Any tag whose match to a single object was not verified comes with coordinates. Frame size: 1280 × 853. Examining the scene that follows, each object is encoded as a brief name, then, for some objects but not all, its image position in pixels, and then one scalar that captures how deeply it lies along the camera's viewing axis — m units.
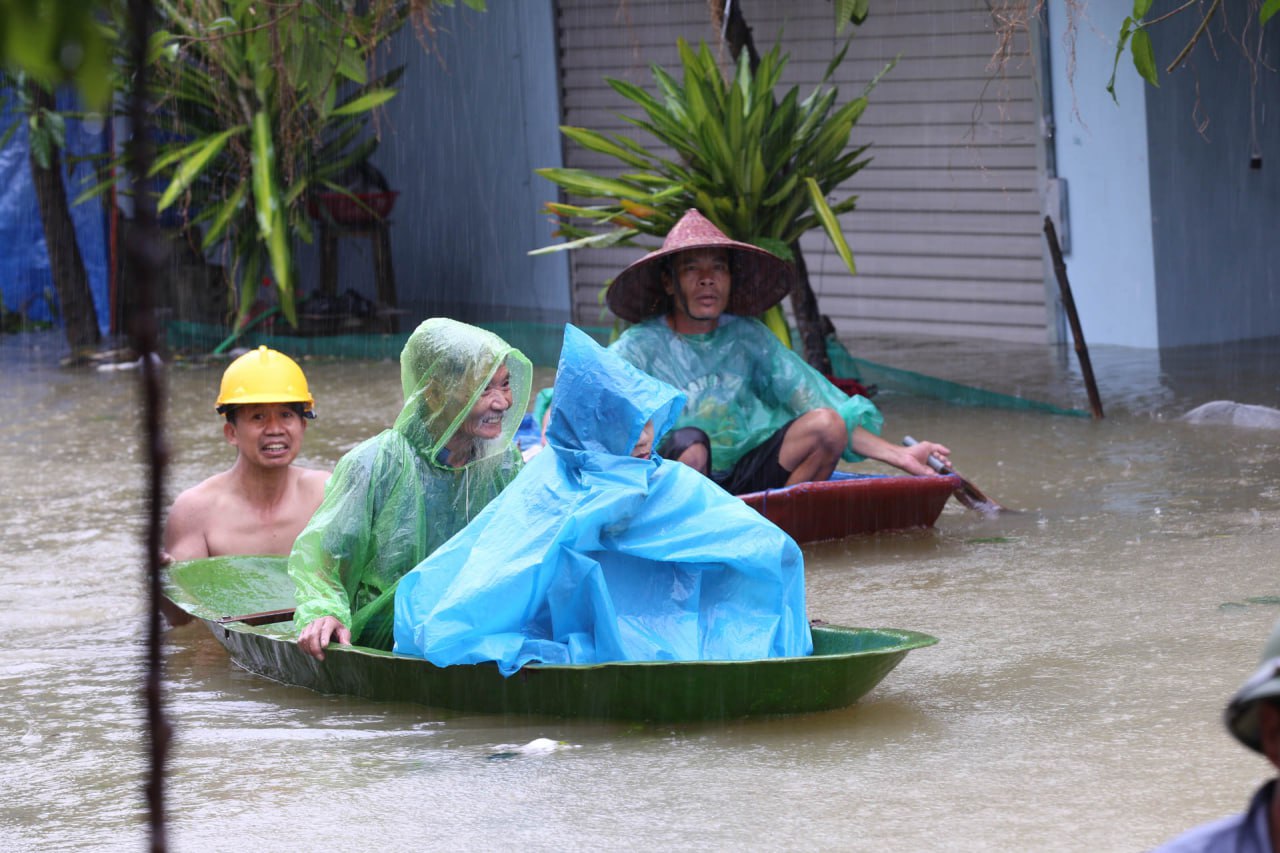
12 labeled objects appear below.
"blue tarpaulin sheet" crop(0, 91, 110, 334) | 29.61
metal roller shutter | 24.41
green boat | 8.54
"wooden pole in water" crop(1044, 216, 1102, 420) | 18.81
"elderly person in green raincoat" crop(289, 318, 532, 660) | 9.73
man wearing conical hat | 13.87
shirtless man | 11.95
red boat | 13.41
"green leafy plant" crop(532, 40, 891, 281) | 19.11
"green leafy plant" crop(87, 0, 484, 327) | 24.97
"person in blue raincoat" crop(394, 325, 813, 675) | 8.79
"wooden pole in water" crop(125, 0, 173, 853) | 2.82
